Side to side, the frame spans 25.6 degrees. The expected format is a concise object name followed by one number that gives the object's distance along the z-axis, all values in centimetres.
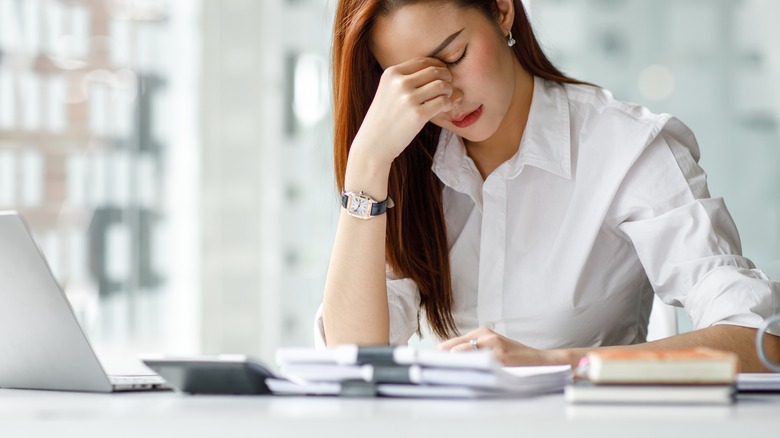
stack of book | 177
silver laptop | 204
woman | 277
